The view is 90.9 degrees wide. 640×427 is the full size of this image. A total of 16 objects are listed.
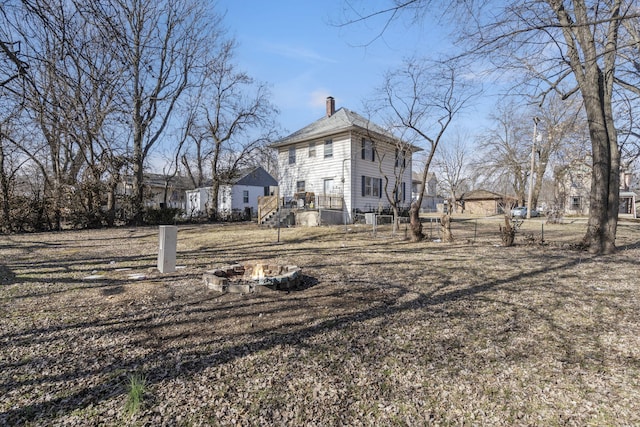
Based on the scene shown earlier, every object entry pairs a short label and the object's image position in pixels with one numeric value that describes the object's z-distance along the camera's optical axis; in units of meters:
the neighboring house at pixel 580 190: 31.78
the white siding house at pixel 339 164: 18.73
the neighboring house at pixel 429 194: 54.62
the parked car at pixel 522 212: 34.29
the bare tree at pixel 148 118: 17.83
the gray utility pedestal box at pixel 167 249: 6.36
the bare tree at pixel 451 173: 39.53
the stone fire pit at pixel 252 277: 5.07
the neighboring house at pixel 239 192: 30.42
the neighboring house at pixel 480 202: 43.09
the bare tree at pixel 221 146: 24.91
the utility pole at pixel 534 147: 24.87
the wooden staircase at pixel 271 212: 17.98
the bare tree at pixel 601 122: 8.23
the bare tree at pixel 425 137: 11.21
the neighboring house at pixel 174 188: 38.91
